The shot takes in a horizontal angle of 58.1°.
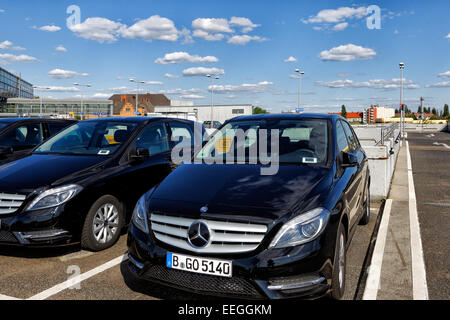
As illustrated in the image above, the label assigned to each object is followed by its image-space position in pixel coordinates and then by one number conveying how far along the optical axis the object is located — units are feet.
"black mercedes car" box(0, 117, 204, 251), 13.73
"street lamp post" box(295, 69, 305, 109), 132.83
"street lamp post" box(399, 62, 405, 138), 107.14
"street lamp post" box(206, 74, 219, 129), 173.17
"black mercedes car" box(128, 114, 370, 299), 9.19
